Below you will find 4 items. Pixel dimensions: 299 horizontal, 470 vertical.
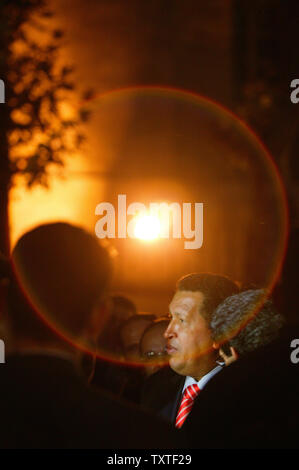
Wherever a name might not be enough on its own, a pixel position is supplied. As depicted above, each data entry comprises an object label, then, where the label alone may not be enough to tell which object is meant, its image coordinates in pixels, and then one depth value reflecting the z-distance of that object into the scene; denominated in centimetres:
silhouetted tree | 785
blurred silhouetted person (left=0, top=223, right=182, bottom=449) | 412
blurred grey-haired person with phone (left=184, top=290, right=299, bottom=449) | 439
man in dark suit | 483
